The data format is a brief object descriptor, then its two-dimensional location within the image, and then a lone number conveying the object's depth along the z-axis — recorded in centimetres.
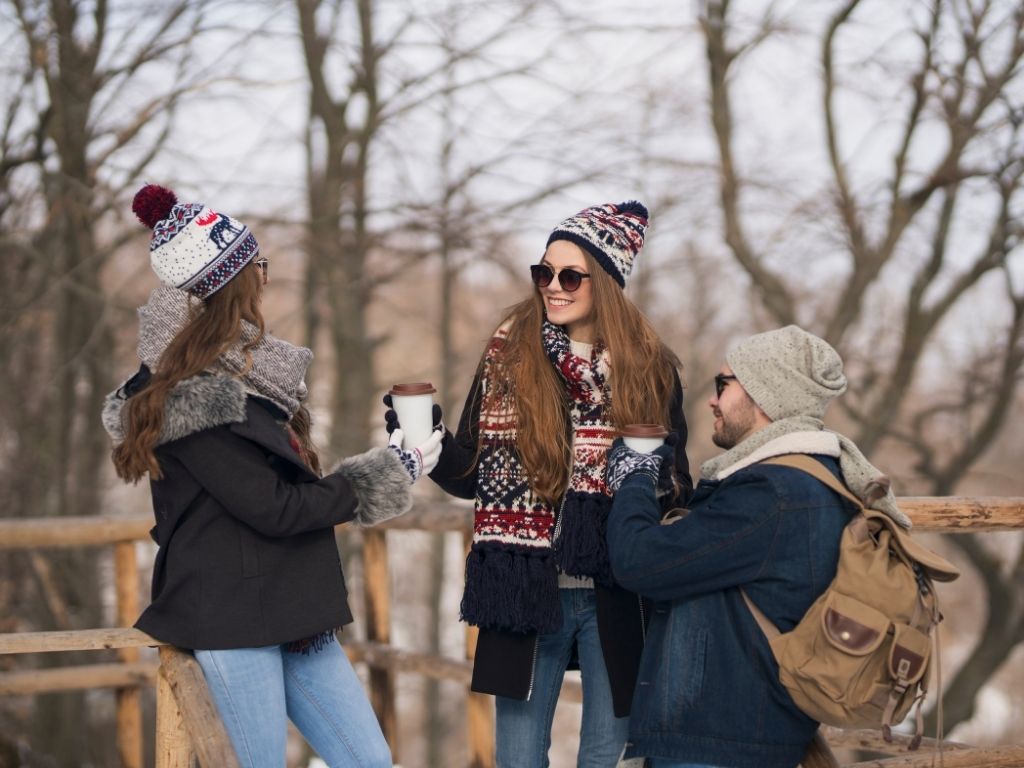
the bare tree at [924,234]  858
